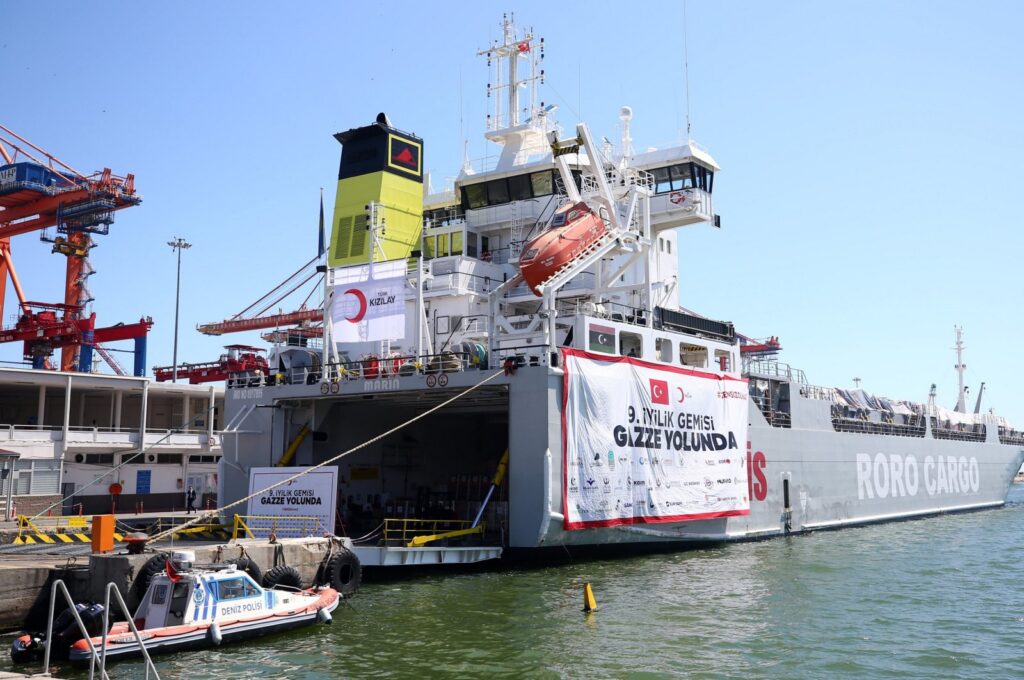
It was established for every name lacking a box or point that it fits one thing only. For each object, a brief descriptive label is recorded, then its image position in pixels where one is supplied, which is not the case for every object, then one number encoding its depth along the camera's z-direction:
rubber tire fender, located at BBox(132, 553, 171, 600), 16.89
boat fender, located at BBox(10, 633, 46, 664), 14.11
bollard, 18.11
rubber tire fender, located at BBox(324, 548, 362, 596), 19.09
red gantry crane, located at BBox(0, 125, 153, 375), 47.19
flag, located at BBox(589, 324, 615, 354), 24.89
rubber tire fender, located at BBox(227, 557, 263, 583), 17.53
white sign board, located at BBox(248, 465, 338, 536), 21.00
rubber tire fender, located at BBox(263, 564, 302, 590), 17.75
